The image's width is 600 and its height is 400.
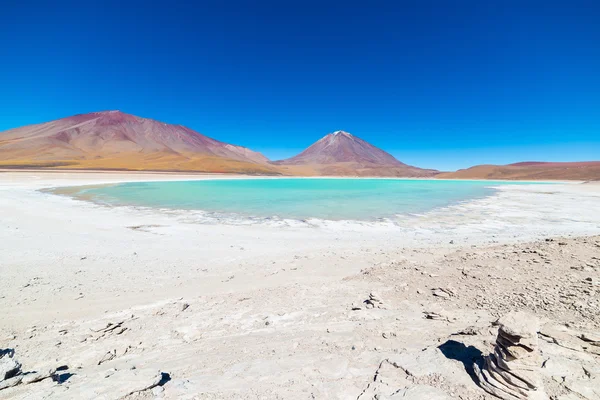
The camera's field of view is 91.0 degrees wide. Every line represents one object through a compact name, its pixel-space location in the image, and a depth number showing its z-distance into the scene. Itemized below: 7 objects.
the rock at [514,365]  2.25
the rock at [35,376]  2.38
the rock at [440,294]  4.42
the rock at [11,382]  2.27
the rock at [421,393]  2.32
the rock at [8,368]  2.35
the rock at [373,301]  4.24
